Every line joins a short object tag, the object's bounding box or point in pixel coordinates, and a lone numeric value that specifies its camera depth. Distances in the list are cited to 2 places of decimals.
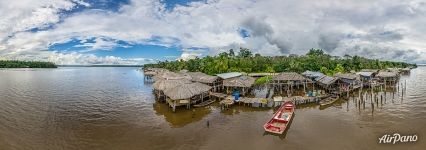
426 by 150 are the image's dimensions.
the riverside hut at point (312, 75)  43.35
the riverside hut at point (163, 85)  28.60
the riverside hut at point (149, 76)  60.64
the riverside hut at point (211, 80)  35.62
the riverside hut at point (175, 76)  39.82
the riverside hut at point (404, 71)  80.70
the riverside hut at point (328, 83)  34.44
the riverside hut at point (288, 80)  35.69
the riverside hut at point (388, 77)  42.22
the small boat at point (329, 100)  26.86
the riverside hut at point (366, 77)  41.12
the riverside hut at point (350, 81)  36.41
